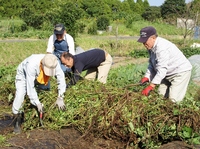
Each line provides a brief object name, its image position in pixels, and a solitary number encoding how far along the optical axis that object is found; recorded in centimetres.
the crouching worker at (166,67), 429
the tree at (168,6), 4412
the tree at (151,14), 3892
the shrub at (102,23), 2509
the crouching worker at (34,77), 395
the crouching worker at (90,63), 482
